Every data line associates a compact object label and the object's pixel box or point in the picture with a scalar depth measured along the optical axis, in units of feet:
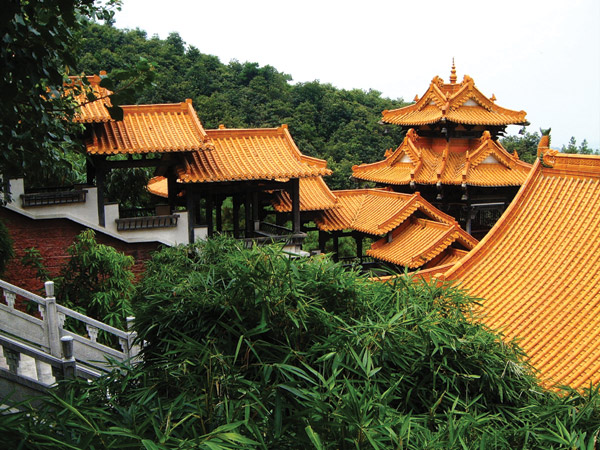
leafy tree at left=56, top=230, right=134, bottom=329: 27.58
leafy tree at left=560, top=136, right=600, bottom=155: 152.22
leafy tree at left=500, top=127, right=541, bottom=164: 112.85
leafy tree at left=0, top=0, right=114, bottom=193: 12.23
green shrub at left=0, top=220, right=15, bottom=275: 25.93
